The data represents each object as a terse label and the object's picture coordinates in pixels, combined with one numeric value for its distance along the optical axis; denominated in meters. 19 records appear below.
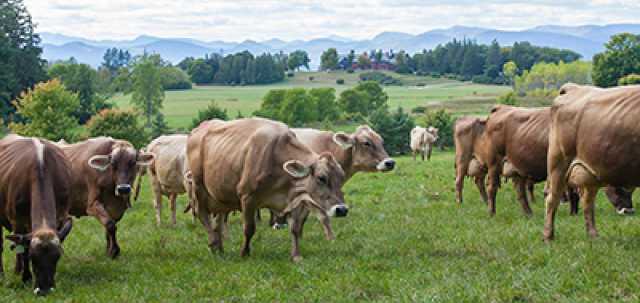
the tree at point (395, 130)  64.88
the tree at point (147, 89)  95.75
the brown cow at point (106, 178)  11.70
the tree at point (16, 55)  72.31
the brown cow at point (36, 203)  8.91
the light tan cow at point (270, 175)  10.58
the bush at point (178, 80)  149.40
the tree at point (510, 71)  156.00
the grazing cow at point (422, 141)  41.31
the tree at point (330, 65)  199.00
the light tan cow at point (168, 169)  15.55
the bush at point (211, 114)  62.97
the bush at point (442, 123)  66.06
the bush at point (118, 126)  52.80
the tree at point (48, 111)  56.28
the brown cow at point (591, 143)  9.66
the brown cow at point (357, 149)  15.30
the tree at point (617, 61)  56.00
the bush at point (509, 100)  96.75
